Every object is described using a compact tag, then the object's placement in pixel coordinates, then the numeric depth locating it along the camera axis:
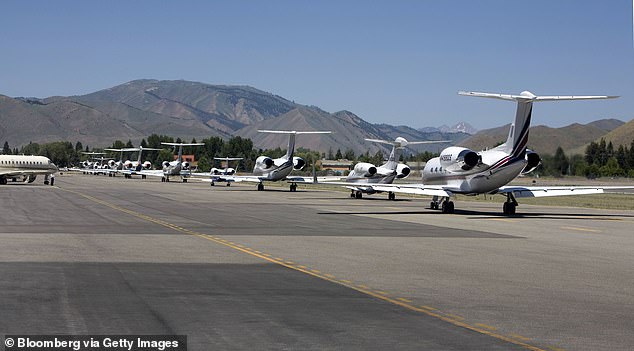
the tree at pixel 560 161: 123.75
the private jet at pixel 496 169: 46.34
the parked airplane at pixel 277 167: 91.69
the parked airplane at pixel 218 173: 108.12
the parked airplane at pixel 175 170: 136.25
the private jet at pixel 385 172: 73.81
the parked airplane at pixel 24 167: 98.31
